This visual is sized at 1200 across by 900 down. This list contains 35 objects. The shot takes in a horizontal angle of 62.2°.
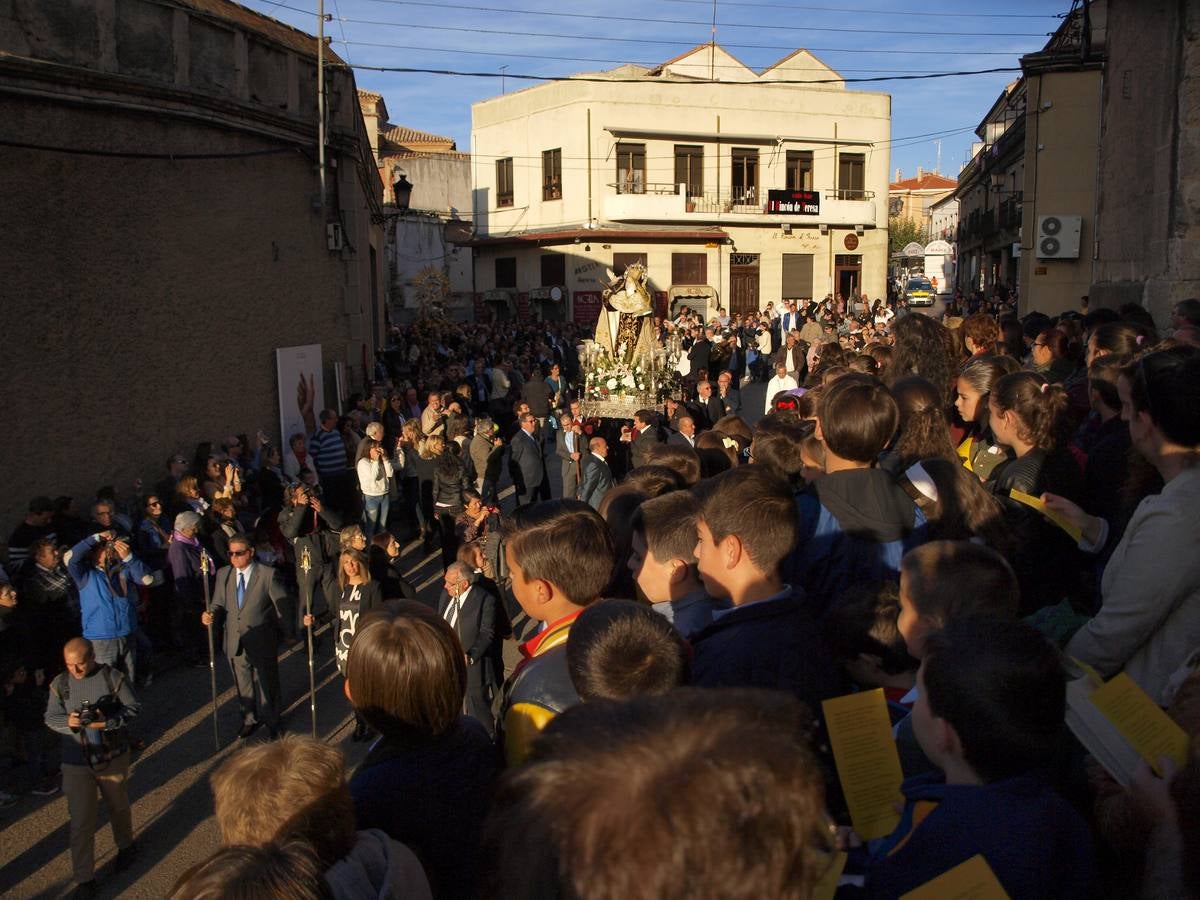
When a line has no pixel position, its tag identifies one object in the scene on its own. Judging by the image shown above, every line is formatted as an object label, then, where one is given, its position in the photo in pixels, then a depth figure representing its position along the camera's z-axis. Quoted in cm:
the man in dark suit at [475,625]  644
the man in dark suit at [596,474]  1055
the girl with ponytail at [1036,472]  394
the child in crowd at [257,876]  191
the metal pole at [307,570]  774
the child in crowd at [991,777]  192
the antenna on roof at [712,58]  3784
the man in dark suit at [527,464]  1172
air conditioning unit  1812
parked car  4400
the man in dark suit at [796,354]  1600
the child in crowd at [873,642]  321
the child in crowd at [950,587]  277
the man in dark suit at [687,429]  1036
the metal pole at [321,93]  1300
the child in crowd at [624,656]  249
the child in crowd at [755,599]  282
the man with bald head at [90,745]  543
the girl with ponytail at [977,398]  523
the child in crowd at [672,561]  356
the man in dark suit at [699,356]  2044
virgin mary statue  1688
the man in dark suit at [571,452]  1170
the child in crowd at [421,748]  259
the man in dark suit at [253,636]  721
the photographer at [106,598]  709
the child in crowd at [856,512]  379
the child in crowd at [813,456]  472
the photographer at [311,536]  863
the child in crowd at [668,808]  127
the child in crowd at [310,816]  228
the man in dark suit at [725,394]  1351
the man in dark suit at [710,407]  1318
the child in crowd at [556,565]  327
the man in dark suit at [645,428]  997
